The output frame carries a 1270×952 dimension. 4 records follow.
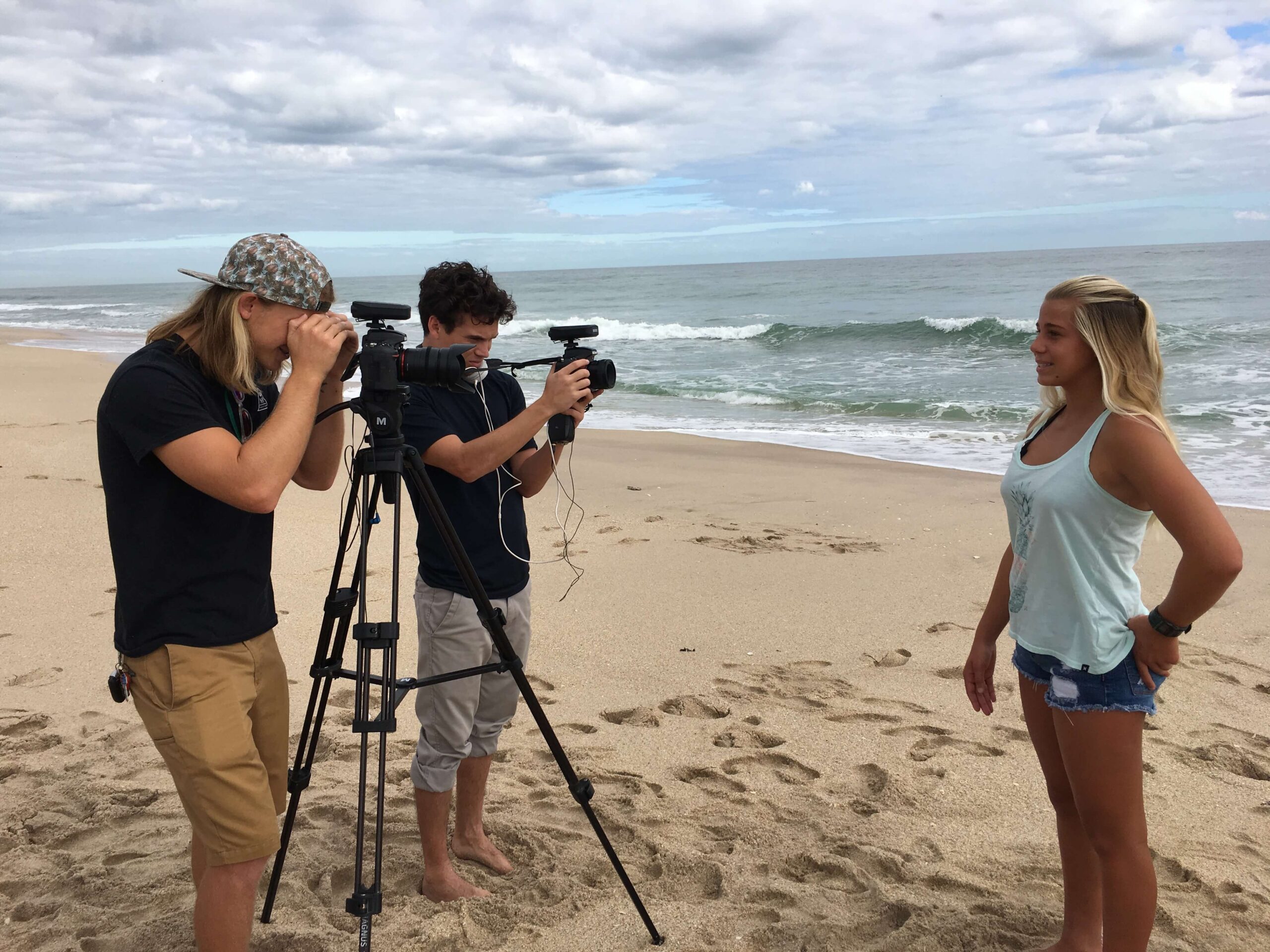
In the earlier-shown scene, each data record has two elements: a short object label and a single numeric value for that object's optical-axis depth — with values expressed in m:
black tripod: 1.93
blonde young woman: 1.78
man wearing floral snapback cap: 1.75
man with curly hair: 2.38
